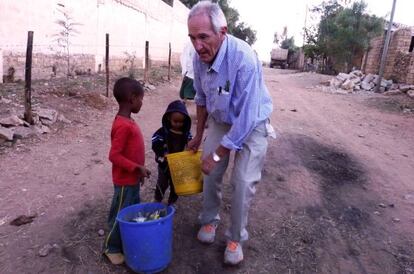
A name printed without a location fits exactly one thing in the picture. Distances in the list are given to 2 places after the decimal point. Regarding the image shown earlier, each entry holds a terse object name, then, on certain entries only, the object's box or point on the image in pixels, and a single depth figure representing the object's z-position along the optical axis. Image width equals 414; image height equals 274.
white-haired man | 2.18
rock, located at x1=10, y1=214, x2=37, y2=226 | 2.90
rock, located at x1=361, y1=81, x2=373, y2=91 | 15.29
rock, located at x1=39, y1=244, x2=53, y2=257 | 2.50
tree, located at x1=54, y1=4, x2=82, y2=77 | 8.68
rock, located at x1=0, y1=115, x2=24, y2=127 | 4.78
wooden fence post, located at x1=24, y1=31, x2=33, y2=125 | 4.97
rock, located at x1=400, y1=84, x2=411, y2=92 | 13.30
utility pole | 14.35
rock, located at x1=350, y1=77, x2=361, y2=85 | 16.00
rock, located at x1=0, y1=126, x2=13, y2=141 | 4.50
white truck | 41.62
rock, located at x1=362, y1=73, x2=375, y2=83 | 15.95
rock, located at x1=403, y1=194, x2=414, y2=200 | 3.90
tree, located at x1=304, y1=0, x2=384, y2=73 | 19.58
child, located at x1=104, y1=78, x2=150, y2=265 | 2.26
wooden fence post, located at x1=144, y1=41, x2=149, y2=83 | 9.93
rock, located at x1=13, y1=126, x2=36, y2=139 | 4.72
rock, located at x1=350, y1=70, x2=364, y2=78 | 17.55
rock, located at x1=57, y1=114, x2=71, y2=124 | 5.71
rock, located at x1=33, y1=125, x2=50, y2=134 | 5.03
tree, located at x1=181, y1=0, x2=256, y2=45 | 31.31
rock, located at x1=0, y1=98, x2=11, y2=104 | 5.63
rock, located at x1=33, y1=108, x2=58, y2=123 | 5.43
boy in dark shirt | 2.90
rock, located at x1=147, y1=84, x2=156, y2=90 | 10.23
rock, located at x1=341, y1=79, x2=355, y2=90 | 15.25
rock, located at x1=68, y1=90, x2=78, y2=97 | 7.12
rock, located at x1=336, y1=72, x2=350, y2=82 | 16.76
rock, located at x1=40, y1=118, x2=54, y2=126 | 5.37
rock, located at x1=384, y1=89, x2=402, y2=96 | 13.49
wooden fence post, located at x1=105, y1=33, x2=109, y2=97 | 7.55
